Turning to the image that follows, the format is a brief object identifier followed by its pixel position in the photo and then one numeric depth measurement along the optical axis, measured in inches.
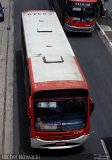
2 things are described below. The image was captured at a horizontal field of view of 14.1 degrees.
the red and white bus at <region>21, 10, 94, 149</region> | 629.6
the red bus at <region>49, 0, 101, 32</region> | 1201.4
